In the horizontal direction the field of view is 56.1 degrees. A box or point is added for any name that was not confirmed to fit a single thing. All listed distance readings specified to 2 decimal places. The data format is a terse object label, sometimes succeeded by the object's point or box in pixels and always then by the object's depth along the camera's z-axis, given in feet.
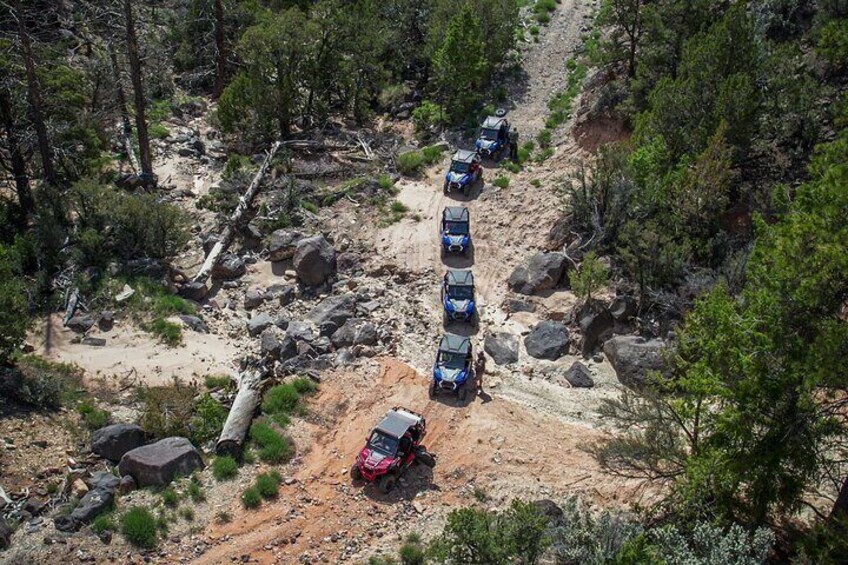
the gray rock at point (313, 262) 98.68
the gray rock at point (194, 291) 96.17
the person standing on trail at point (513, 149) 123.03
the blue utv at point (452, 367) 80.89
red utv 70.03
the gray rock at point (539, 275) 96.94
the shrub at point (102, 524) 62.75
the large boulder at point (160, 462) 68.49
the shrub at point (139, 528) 62.95
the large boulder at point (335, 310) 92.02
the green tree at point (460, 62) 130.41
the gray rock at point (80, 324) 88.58
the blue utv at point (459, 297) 92.07
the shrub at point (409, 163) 121.80
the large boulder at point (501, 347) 87.10
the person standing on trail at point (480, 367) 83.65
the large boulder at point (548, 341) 87.66
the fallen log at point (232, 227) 99.48
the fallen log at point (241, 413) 73.31
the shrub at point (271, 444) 73.67
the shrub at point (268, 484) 69.41
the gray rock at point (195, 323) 90.58
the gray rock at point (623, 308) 88.43
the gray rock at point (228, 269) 100.12
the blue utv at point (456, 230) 103.35
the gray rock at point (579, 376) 83.30
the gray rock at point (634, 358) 81.10
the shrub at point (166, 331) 87.51
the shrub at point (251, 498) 68.03
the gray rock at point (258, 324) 91.66
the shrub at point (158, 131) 129.68
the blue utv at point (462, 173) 115.24
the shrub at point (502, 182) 116.67
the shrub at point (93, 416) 73.87
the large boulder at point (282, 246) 102.22
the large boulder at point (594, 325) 87.81
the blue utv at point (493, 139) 122.11
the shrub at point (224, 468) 70.64
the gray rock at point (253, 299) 96.17
